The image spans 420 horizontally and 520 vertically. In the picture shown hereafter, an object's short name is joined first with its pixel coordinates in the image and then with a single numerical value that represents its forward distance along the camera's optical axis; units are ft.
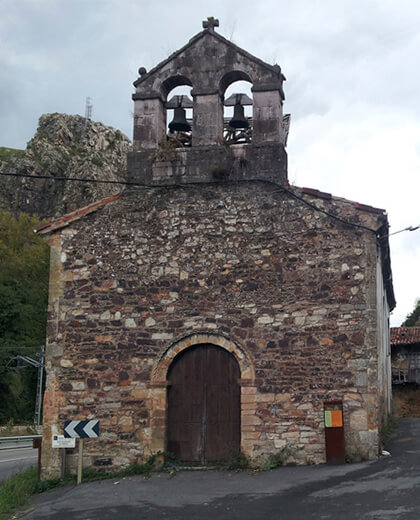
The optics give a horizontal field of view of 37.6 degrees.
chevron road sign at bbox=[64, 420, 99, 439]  37.35
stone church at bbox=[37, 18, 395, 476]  37.58
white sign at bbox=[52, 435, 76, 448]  38.24
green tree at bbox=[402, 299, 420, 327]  159.65
